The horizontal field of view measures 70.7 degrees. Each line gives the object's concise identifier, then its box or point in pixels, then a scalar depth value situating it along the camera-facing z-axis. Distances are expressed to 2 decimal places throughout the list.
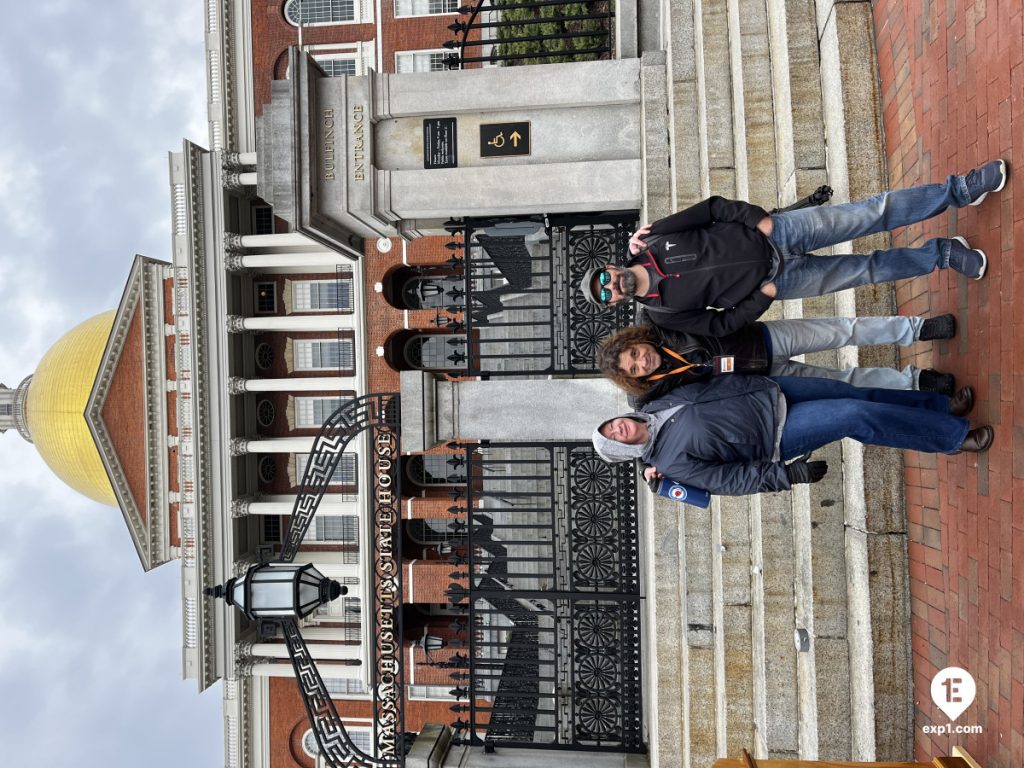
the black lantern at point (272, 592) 8.32
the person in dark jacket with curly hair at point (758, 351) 4.63
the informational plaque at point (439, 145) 8.73
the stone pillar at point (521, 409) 8.02
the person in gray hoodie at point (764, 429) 4.37
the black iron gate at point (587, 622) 9.73
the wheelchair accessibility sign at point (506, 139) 8.70
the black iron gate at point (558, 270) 9.11
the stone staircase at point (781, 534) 5.30
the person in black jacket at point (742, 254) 4.55
